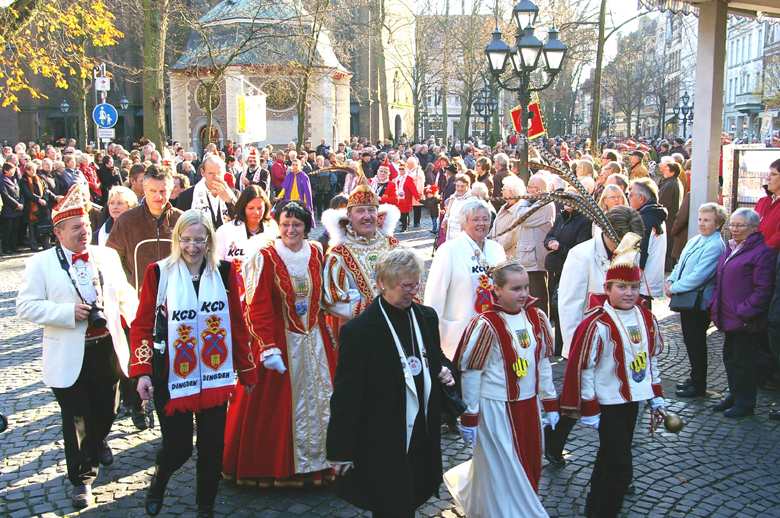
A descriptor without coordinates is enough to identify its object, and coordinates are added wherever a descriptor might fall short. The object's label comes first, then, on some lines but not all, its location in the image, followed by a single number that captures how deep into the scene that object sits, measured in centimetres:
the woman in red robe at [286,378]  472
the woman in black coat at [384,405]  342
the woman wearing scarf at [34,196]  1466
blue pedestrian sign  1549
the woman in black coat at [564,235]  705
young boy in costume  419
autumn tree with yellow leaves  1491
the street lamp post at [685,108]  3603
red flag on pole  1260
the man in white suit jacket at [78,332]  450
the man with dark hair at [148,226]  595
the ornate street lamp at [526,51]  1135
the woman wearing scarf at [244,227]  577
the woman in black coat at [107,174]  1739
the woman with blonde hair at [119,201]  633
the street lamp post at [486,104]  2660
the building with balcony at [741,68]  6756
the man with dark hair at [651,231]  680
